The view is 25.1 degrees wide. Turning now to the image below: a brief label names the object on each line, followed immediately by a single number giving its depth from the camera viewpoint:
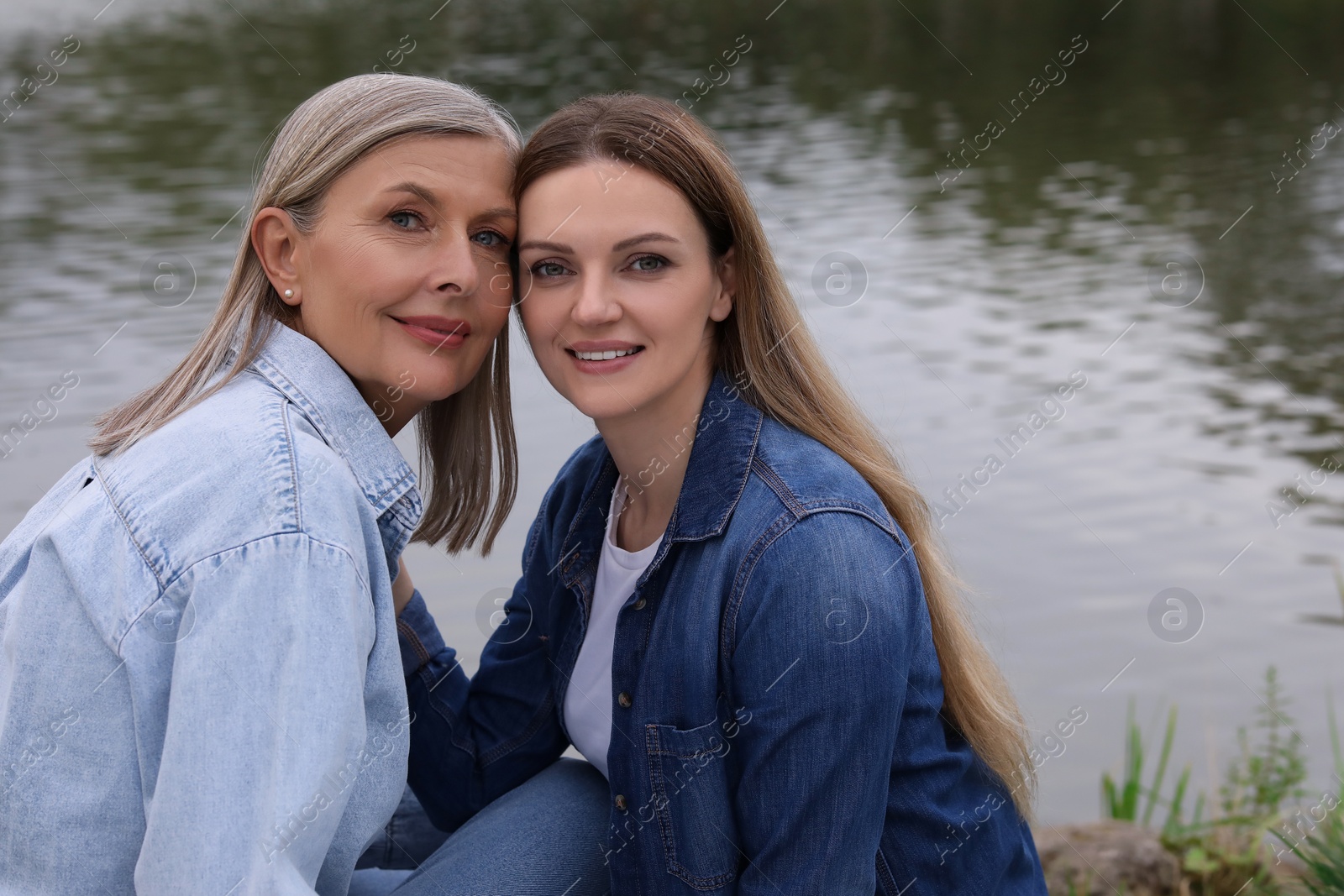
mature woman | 1.70
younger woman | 1.83
